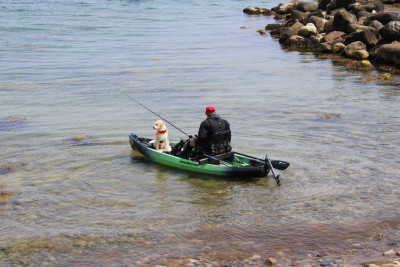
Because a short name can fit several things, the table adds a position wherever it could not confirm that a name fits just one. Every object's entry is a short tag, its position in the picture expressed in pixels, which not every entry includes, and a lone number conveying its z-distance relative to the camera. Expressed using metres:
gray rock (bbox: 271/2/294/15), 61.92
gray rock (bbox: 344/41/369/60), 32.69
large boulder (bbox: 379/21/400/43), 30.77
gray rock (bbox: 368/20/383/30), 34.58
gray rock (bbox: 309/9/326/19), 45.59
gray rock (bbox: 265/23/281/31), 51.41
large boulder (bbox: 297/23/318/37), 40.66
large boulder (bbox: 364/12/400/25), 35.57
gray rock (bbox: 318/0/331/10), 51.21
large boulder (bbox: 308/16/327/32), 42.38
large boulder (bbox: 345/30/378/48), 32.94
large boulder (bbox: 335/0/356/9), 48.41
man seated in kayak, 13.55
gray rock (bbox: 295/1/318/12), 52.33
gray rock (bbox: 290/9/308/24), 47.31
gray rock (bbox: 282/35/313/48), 40.41
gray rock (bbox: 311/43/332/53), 36.88
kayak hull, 13.52
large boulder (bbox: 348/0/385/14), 43.97
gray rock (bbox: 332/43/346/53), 35.80
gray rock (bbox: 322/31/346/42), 37.95
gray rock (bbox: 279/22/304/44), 41.81
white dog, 14.96
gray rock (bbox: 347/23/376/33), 35.56
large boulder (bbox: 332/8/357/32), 38.09
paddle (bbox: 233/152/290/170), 13.44
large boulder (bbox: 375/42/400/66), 29.89
